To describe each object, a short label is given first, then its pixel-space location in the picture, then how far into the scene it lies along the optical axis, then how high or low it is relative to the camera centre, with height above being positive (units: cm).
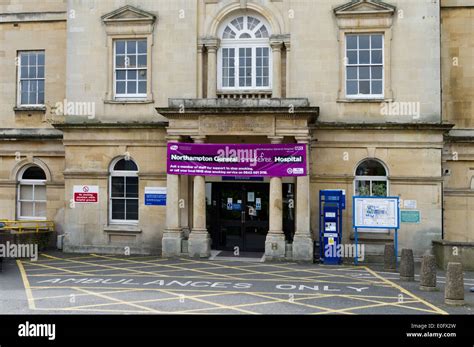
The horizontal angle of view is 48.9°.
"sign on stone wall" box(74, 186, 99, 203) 1986 +5
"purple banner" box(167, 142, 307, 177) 1758 +124
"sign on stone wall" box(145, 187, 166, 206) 1942 -2
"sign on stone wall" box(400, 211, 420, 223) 1831 -74
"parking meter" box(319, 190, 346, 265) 1758 -102
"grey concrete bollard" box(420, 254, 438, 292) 1299 -196
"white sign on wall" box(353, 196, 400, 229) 1697 -53
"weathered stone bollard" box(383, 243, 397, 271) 1664 -199
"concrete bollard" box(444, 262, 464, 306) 1142 -198
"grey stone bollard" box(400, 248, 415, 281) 1464 -202
